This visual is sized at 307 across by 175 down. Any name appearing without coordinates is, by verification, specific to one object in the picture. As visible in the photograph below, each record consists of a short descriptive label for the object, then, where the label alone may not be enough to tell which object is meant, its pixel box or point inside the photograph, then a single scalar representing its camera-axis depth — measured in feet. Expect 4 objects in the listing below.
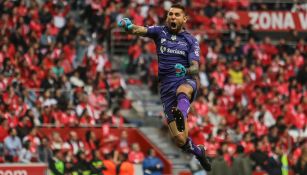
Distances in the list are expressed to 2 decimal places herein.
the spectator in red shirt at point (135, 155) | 86.22
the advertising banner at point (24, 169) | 75.97
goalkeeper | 55.21
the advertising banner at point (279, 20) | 122.11
